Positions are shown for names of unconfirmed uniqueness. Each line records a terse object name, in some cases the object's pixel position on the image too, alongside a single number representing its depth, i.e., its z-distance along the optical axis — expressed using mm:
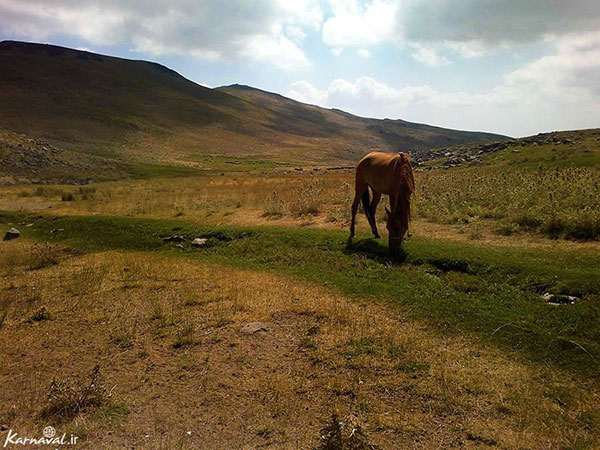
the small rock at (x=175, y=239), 15344
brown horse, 10555
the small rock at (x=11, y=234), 16212
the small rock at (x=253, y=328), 7386
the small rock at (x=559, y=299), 7309
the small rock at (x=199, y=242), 14477
